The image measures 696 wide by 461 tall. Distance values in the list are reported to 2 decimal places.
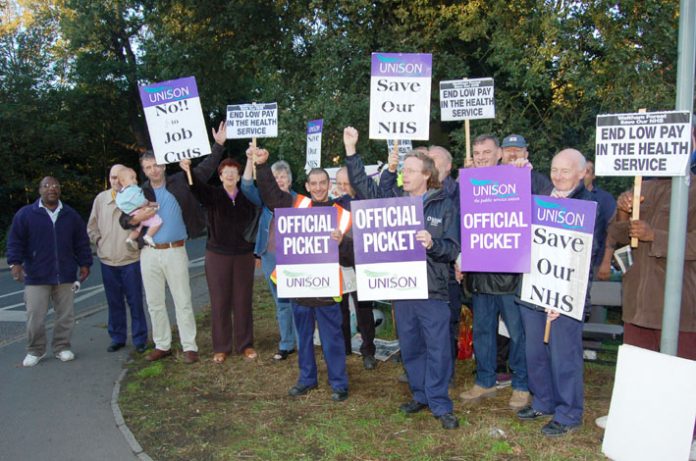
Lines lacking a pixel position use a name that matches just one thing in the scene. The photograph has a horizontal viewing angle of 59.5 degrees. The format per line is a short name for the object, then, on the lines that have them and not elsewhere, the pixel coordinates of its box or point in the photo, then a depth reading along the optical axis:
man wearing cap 5.93
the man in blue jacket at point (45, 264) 7.09
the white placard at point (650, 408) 4.04
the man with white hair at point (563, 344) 4.59
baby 6.71
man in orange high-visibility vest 5.64
